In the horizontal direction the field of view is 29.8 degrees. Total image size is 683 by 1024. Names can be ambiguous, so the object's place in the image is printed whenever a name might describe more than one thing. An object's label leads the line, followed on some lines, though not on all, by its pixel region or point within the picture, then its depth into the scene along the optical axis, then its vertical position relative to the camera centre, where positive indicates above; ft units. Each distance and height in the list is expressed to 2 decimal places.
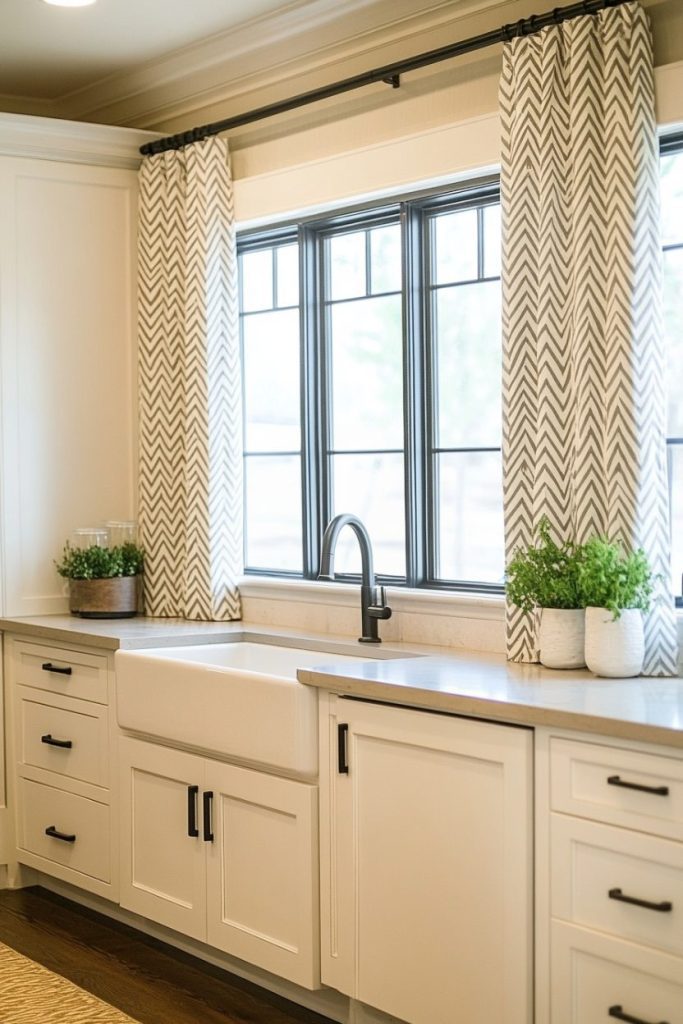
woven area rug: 10.22 -3.98
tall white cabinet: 14.24 +1.98
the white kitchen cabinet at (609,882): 7.50 -2.24
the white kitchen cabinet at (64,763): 12.62 -2.53
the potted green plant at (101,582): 14.11 -0.72
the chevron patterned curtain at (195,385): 13.98 +1.45
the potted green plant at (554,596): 9.96 -0.65
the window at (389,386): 11.82 +1.28
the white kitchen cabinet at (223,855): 10.04 -2.89
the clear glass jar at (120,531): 14.80 -0.17
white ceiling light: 12.55 +5.03
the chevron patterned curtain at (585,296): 9.82 +1.72
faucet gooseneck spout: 11.82 -0.77
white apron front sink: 9.95 -1.57
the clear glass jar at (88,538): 14.51 -0.25
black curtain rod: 10.33 +4.05
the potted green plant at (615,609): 9.48 -0.72
